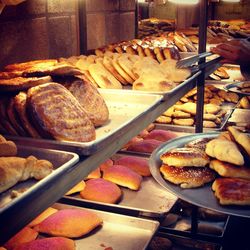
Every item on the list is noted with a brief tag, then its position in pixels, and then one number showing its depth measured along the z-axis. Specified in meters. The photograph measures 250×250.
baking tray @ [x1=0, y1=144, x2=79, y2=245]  0.86
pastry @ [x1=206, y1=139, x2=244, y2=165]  1.68
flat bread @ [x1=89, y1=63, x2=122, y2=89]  2.11
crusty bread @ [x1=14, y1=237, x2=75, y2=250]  1.66
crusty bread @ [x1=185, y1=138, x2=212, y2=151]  1.93
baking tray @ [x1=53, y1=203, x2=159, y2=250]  1.78
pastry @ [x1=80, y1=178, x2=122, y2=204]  2.02
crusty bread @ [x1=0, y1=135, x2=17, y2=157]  1.20
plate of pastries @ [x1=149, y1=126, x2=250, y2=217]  1.50
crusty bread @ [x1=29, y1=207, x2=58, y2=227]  1.92
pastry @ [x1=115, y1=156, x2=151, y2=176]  2.33
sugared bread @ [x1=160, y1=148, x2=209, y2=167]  1.71
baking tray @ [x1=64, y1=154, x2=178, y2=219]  1.93
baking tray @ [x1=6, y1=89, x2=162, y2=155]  1.20
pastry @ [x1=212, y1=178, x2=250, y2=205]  1.47
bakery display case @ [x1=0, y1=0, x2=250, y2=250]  1.20
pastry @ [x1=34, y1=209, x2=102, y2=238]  1.81
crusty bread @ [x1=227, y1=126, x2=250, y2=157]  1.76
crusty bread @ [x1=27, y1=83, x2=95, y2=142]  1.30
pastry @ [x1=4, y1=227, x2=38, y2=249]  1.74
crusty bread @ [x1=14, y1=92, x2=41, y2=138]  1.32
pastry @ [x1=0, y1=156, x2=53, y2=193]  1.08
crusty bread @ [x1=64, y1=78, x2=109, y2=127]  1.60
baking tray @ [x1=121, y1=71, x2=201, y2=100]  1.86
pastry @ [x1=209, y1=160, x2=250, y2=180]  1.66
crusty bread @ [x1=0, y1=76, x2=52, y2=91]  1.42
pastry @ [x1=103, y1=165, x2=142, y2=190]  2.15
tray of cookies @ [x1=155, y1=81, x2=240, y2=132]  3.08
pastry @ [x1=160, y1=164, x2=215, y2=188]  1.61
